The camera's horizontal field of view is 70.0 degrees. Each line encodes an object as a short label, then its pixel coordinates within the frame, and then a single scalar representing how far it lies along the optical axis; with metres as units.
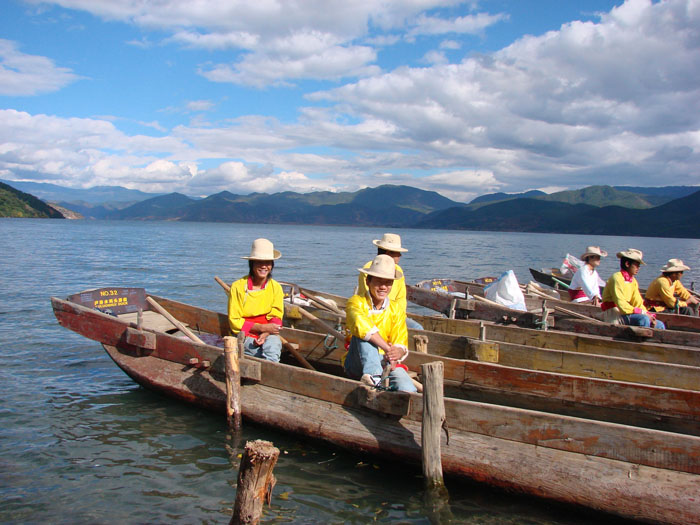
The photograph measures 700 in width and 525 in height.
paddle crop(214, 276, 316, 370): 8.01
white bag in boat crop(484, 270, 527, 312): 12.38
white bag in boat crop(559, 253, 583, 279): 17.25
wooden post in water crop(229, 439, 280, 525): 3.90
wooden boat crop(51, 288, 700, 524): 4.69
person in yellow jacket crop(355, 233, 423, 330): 7.30
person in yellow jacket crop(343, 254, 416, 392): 6.21
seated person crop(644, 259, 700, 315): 12.21
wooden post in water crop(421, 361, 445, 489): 5.28
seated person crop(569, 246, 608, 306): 12.81
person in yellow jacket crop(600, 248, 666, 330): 10.13
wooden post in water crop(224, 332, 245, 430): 6.98
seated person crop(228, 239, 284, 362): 7.81
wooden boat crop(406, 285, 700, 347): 9.62
